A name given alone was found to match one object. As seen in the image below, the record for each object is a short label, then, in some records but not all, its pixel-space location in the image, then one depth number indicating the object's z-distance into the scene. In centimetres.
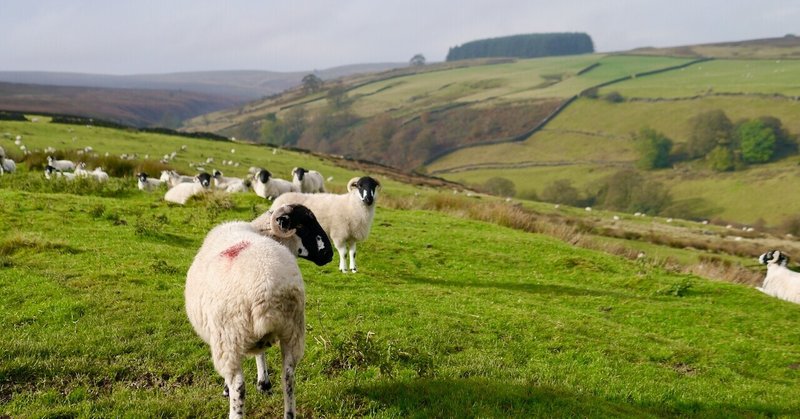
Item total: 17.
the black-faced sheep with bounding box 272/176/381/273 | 1287
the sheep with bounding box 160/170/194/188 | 2478
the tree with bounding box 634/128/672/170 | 9419
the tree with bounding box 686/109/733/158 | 9456
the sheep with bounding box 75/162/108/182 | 2233
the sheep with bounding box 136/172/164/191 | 2244
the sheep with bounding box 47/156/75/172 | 2621
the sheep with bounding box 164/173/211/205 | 1929
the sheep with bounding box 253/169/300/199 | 2136
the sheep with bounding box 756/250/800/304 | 1661
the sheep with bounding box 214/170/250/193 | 2514
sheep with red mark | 525
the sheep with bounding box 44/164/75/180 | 2129
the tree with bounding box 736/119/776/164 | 8944
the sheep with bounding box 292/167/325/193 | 2317
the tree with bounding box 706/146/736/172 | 8919
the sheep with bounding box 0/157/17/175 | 2445
